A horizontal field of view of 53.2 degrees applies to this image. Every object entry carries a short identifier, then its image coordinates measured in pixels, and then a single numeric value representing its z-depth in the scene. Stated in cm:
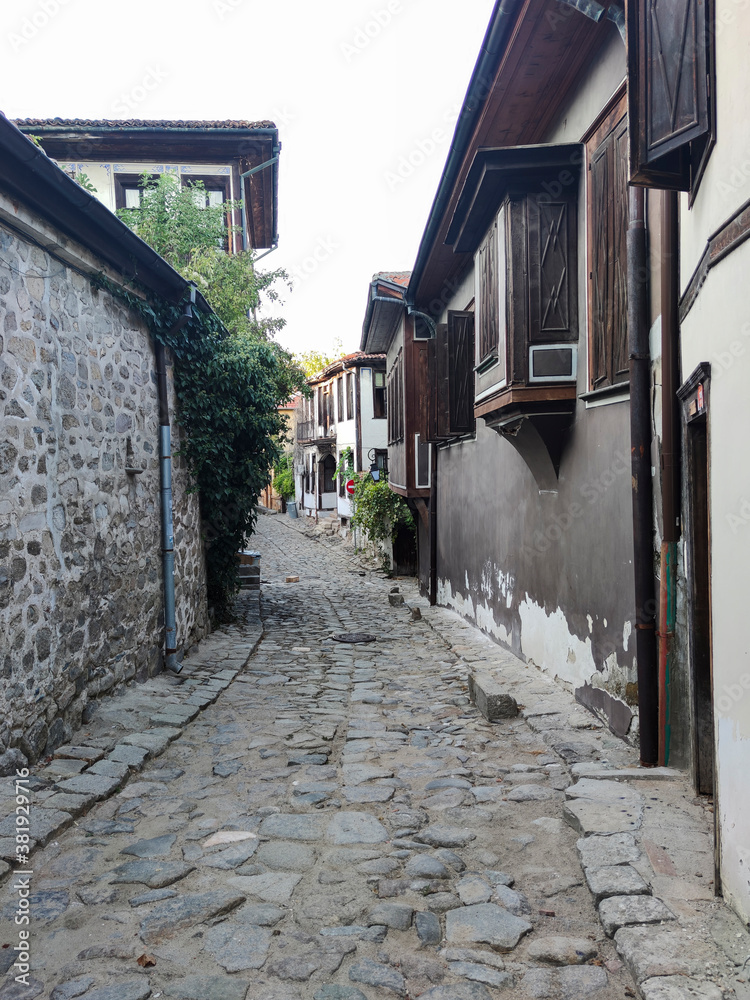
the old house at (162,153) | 1427
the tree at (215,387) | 791
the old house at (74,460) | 416
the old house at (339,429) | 2617
